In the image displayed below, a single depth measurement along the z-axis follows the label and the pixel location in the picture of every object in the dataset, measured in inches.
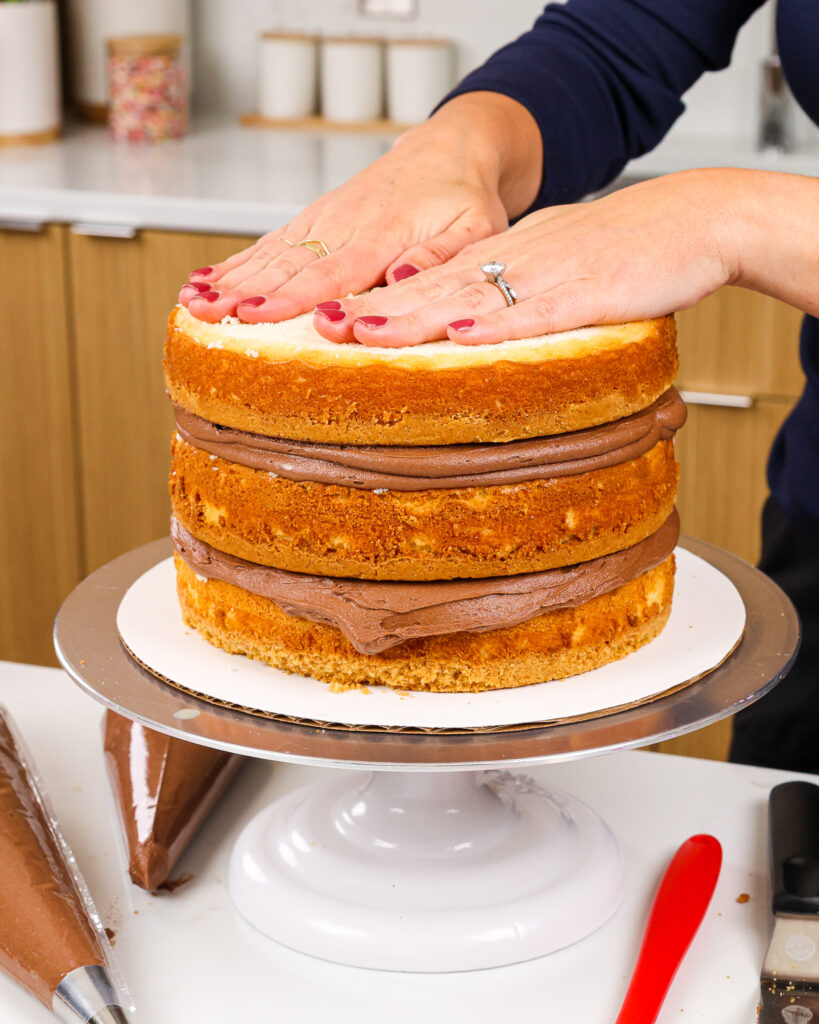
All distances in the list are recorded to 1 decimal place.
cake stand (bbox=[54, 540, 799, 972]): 32.8
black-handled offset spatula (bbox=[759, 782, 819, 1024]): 32.3
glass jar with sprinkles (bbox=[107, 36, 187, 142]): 114.0
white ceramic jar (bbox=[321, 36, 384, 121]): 117.4
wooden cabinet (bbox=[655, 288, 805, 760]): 87.7
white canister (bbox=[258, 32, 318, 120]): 119.2
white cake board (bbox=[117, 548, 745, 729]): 34.1
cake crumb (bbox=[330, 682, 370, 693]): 35.6
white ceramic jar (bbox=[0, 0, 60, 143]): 110.0
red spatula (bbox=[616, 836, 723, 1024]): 33.1
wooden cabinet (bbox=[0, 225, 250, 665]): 97.4
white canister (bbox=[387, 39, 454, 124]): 115.7
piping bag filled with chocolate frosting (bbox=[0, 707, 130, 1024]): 31.4
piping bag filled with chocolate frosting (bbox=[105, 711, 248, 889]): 38.1
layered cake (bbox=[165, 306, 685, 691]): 33.7
